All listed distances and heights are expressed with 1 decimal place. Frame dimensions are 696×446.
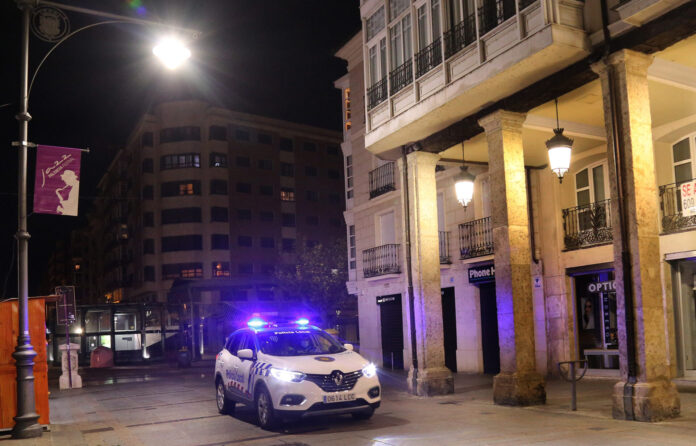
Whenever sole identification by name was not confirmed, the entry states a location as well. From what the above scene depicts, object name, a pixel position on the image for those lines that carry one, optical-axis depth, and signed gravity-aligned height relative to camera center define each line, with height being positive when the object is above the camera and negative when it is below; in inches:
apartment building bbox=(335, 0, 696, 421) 424.2 +95.5
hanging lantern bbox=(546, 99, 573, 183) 497.0 +97.9
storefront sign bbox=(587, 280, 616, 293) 685.3 -4.3
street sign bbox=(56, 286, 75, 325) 814.5 -2.5
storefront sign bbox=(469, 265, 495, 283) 801.0 +16.9
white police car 430.0 -54.7
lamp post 459.5 +51.2
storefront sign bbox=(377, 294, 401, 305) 992.6 -11.9
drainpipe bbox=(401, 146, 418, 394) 635.5 +15.0
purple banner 474.9 +89.0
